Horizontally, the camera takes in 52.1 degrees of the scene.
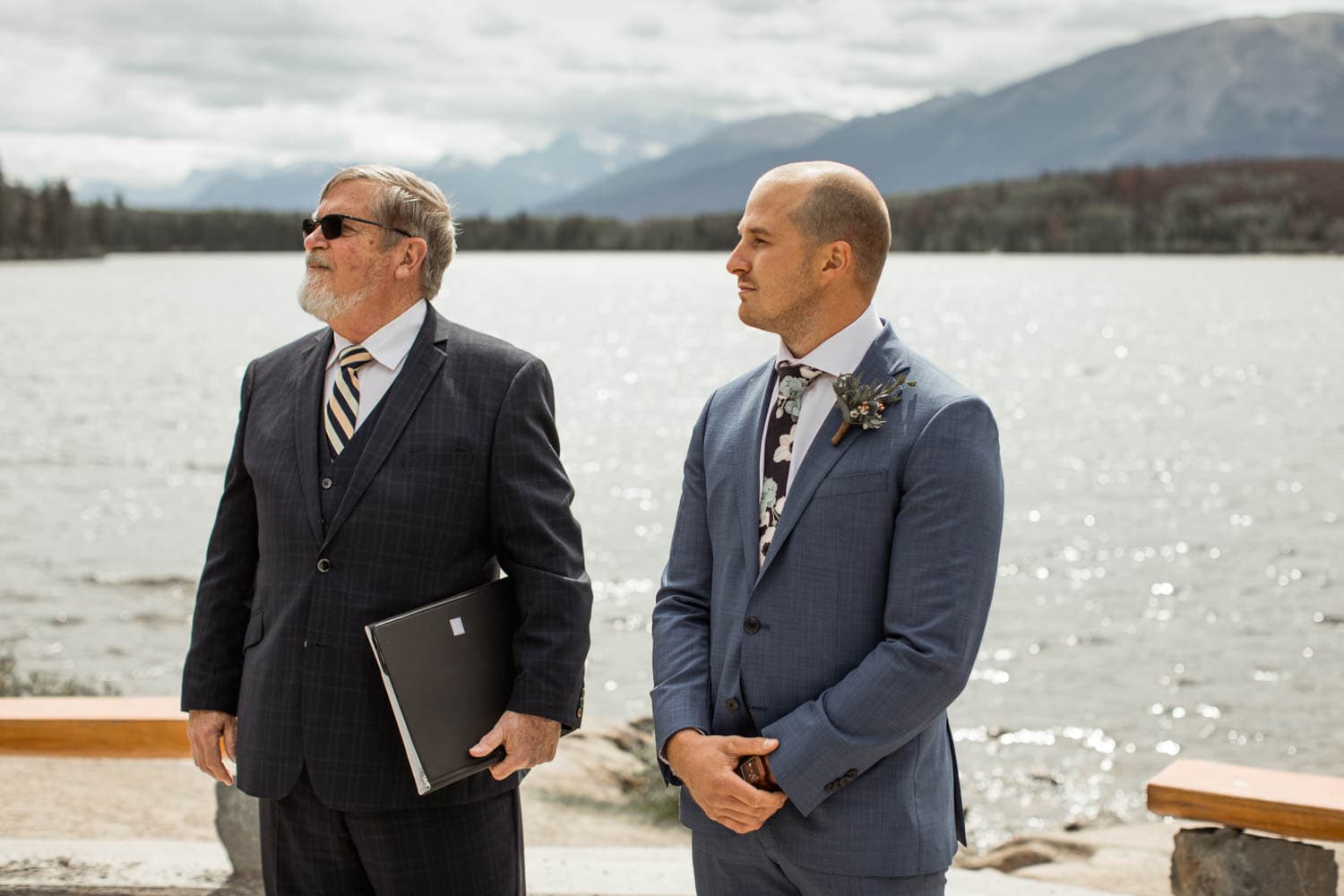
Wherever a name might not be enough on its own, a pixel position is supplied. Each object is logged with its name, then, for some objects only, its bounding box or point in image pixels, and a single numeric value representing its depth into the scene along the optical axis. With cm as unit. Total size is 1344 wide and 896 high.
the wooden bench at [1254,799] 402
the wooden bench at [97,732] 455
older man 315
